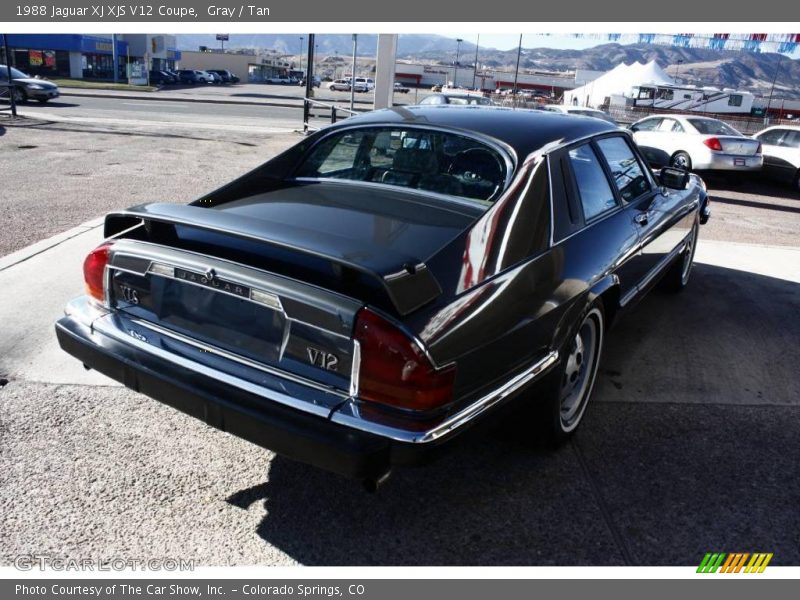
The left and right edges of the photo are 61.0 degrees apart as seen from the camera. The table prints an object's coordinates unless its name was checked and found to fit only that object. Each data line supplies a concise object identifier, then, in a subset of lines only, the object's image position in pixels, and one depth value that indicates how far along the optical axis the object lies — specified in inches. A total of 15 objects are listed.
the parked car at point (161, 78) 2080.5
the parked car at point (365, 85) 2713.6
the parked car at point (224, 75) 2587.4
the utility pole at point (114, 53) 2110.4
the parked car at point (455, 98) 642.2
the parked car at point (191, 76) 2284.7
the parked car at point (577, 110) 697.0
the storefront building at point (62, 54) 2047.2
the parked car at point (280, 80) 3133.4
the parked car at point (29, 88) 929.5
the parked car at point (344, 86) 2702.0
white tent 2394.2
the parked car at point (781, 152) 528.4
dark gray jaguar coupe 89.4
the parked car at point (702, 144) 496.1
